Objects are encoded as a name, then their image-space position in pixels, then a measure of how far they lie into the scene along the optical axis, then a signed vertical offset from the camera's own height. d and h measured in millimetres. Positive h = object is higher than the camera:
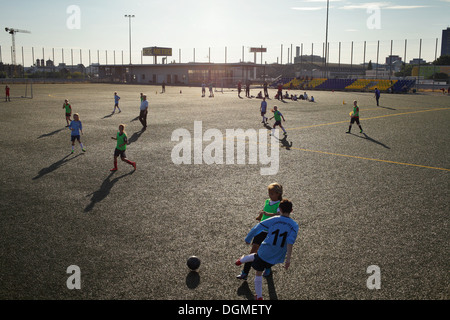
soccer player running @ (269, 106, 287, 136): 18547 -791
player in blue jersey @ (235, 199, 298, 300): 5105 -1990
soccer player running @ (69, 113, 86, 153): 14523 -1151
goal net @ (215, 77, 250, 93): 82938 +4712
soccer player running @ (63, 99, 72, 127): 21109 -581
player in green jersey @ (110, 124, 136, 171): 12133 -1554
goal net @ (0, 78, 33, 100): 44706 +1559
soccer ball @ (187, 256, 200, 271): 5789 -2572
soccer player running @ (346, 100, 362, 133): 19234 -678
